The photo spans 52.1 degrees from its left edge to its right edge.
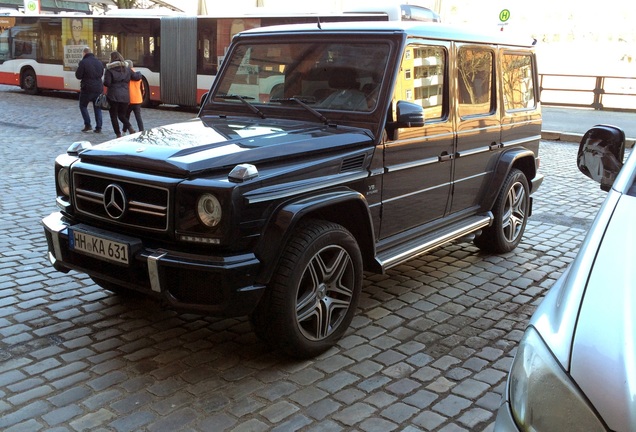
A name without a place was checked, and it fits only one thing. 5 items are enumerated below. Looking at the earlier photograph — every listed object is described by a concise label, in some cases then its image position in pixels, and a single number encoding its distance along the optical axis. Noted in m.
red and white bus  20.95
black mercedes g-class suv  3.50
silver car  1.64
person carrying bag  13.21
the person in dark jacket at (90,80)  14.64
